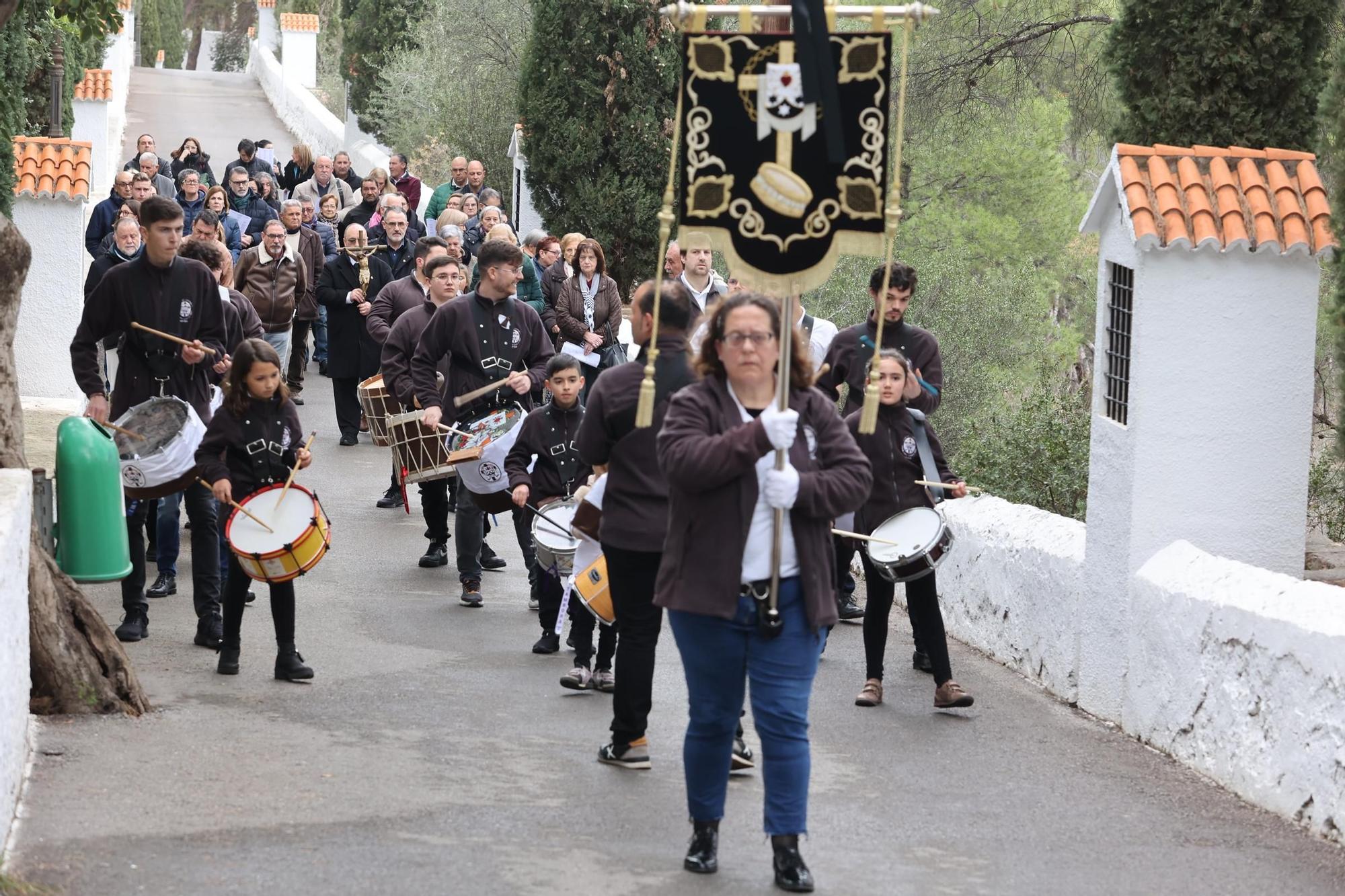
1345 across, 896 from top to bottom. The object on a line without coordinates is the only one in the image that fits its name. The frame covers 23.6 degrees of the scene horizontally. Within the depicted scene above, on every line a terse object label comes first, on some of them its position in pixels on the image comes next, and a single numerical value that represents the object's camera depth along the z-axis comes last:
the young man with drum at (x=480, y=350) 18.28
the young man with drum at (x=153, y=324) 15.98
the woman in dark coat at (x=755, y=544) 9.76
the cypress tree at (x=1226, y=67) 16.77
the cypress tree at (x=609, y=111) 36.48
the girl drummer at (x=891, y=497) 14.55
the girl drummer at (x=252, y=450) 14.48
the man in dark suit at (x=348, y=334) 26.06
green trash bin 14.30
